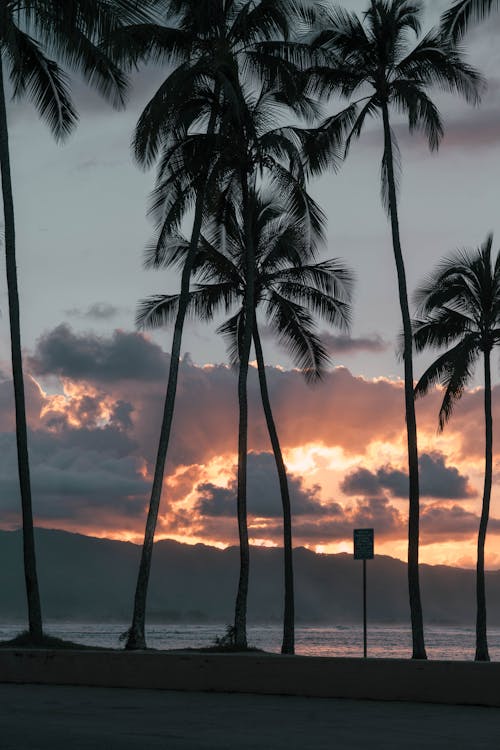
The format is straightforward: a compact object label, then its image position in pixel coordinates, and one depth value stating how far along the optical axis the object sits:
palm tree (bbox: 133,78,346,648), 30.95
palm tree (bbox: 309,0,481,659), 30.78
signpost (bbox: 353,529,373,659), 22.42
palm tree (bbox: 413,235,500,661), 38.38
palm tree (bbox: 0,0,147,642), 23.08
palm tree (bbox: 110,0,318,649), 29.42
